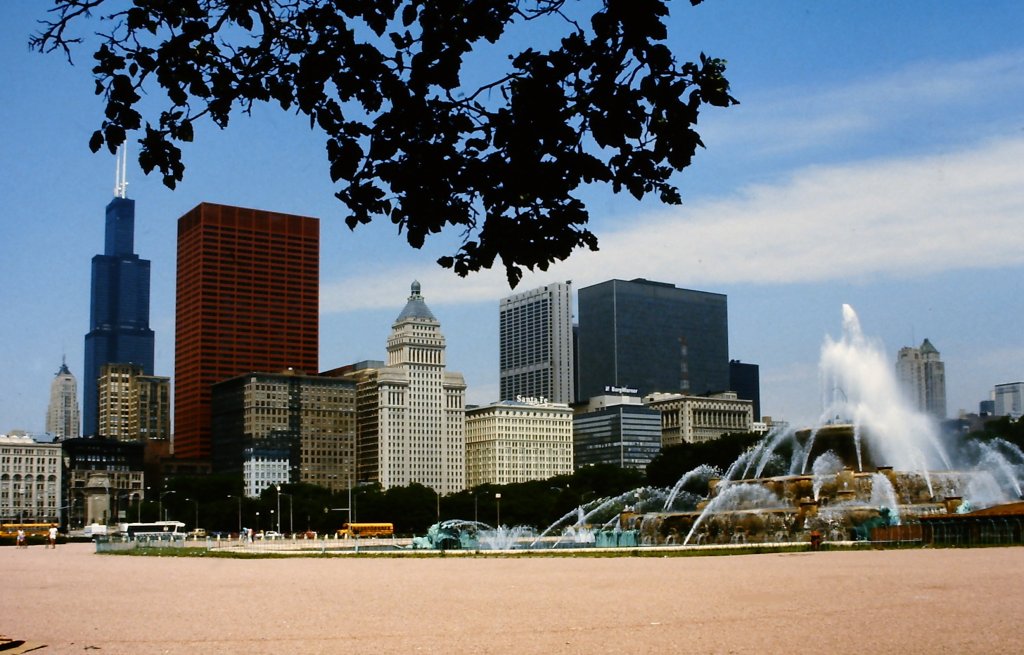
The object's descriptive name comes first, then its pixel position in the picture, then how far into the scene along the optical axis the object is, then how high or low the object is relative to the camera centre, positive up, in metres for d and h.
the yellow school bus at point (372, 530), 130.00 -8.43
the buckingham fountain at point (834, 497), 55.78 -2.60
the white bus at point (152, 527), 135.00 -8.51
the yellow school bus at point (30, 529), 147.00 -9.64
